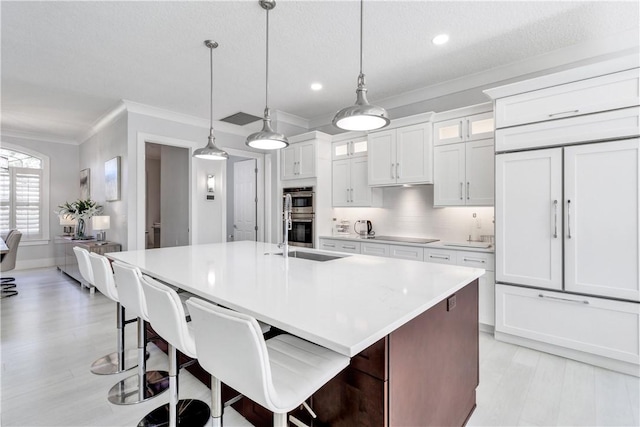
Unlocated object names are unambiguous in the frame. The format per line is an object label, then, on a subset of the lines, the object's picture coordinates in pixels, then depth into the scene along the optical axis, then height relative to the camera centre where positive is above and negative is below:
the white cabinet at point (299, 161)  4.61 +0.81
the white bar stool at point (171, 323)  1.29 -0.49
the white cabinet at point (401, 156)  3.67 +0.72
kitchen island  1.12 -0.39
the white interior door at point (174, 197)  5.29 +0.29
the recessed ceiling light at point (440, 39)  2.74 +1.58
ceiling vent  4.97 +1.57
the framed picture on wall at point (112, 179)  4.68 +0.53
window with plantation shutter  6.29 +0.41
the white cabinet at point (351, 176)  4.37 +0.53
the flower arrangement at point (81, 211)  5.27 +0.02
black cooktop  3.78 -0.35
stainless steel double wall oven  4.61 -0.07
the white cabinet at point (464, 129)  3.28 +0.95
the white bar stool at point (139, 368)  1.65 -1.06
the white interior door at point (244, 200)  6.11 +0.26
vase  5.54 -0.31
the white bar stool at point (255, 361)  0.92 -0.53
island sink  2.59 -0.39
